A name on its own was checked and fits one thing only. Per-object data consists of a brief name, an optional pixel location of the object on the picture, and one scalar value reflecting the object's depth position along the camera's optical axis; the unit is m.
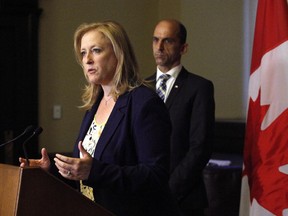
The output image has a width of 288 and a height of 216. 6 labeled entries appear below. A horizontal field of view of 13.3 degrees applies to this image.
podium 4.42
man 5.70
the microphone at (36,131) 4.68
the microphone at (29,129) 4.71
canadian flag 5.78
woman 4.73
